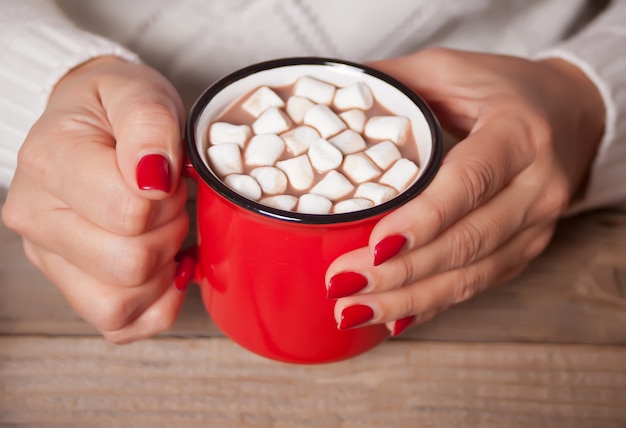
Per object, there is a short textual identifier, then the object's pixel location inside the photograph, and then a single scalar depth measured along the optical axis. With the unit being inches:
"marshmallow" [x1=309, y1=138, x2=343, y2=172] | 16.0
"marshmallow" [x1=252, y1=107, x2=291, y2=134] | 16.4
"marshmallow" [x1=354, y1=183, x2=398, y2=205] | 15.4
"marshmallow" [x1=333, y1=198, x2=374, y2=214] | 15.2
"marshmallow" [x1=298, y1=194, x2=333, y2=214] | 15.2
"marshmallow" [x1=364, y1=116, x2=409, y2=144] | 16.3
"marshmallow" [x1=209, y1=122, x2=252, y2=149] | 16.1
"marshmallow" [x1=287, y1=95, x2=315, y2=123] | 16.7
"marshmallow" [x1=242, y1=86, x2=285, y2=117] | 16.7
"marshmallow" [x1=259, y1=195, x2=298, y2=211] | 15.3
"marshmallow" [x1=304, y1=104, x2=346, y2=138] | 16.4
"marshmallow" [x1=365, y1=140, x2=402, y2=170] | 16.0
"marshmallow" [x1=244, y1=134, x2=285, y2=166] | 15.9
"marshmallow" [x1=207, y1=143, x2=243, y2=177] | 15.8
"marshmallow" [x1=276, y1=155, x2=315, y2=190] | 15.7
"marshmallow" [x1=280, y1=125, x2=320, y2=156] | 16.2
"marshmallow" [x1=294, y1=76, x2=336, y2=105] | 16.9
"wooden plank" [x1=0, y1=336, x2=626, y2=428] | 17.7
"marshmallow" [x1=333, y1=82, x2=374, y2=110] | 16.8
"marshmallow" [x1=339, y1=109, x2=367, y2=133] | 16.7
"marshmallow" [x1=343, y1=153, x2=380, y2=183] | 15.8
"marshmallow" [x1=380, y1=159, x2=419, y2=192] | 15.7
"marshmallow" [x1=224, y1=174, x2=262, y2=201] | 15.4
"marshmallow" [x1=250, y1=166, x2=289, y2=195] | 15.6
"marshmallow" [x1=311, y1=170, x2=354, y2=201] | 15.6
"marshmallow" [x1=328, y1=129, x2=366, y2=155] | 16.3
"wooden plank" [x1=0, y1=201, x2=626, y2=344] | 18.9
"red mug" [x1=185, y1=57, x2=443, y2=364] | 15.0
